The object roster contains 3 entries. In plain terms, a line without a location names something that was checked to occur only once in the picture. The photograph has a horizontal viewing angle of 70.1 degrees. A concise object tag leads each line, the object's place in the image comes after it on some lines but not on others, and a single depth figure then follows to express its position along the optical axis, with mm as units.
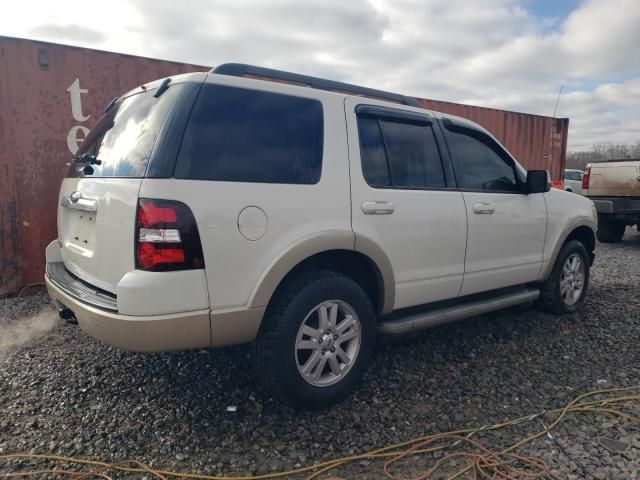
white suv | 2152
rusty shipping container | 4660
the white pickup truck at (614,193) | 8688
